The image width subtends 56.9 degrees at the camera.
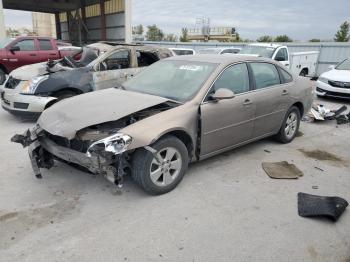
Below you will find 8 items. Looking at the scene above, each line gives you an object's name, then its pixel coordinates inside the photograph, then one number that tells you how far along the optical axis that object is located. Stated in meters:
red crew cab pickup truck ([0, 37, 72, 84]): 11.32
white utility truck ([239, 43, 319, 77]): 12.99
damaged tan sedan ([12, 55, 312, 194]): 3.57
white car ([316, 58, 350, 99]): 9.85
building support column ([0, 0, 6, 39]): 16.39
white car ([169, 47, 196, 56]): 15.56
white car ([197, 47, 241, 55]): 16.78
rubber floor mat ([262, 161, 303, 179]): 4.59
